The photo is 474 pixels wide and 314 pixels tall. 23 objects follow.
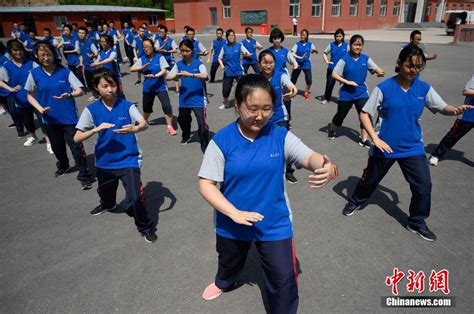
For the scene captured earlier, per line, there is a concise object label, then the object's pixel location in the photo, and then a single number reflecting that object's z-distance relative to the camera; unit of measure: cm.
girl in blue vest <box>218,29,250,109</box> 951
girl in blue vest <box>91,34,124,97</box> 877
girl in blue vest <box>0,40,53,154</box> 607
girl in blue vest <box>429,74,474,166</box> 517
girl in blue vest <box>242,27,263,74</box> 1096
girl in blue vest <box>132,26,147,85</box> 1461
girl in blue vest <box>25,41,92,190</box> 488
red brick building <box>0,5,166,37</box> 3862
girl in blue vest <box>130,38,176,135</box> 723
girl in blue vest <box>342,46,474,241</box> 341
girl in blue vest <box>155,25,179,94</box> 1227
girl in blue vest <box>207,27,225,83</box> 1173
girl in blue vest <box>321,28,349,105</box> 938
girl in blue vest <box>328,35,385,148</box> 613
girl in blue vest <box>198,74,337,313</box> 208
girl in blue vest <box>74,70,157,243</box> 345
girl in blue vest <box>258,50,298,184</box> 447
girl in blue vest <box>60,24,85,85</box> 1140
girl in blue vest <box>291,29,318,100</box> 984
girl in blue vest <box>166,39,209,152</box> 617
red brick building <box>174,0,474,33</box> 3588
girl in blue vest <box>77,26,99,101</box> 1040
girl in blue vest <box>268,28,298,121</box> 766
